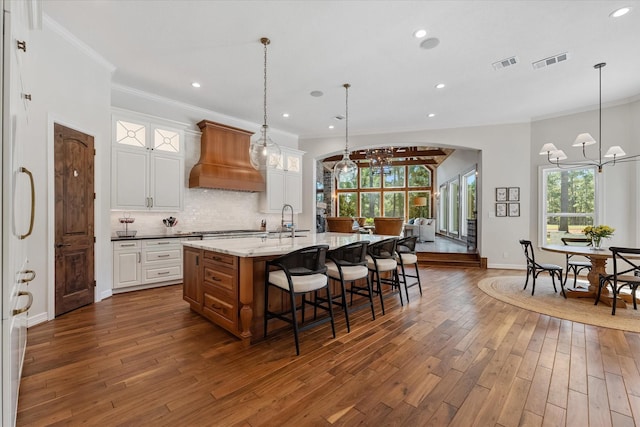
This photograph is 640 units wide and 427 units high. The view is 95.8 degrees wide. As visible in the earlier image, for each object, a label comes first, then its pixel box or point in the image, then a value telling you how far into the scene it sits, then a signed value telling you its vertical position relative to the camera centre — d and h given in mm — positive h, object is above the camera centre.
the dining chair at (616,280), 3403 -827
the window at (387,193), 14274 +1043
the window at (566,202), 5887 +239
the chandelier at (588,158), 4061 +1025
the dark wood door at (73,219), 3355 -76
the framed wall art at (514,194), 6419 +427
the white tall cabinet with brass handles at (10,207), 1157 +21
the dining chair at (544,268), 4262 -820
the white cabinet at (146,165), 4430 +777
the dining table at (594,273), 3876 -864
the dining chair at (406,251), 4215 -603
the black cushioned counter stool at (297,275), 2584 -583
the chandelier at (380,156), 10445 +2092
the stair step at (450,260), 6738 -1136
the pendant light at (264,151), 3387 +735
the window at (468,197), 8992 +549
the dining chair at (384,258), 3658 -586
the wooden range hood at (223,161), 5336 +1015
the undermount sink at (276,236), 4087 -343
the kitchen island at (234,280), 2646 -684
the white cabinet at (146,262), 4289 -784
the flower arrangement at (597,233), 4117 -281
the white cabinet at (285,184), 6652 +689
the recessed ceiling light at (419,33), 3254 +2050
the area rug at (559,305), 3320 -1234
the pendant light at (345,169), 4430 +682
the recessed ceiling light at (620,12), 2900 +2056
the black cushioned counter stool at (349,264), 3119 -575
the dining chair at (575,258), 4512 -799
